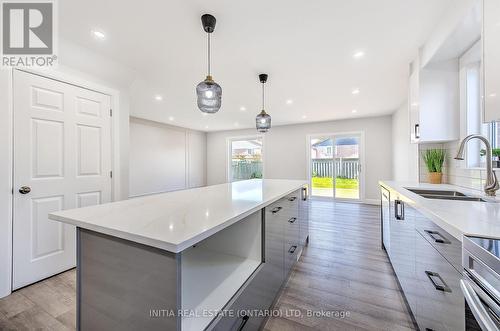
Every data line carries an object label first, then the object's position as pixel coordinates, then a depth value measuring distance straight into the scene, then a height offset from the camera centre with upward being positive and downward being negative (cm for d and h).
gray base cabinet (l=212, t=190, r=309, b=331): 102 -71
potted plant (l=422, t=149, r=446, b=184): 225 +1
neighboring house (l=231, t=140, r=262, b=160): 754 +64
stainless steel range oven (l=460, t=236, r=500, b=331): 57 -38
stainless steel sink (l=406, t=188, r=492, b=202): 155 -26
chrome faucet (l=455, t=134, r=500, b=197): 140 -6
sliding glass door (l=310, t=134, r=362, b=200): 585 -2
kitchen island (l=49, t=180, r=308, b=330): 77 -50
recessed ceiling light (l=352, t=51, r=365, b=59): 238 +134
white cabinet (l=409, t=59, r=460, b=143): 207 +67
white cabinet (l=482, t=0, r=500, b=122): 112 +61
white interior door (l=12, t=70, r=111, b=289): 189 +0
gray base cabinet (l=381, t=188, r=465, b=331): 84 -57
